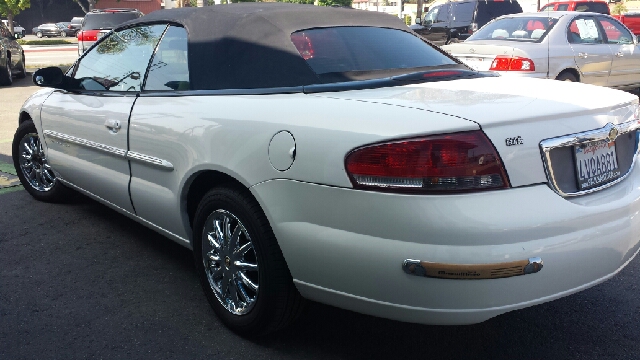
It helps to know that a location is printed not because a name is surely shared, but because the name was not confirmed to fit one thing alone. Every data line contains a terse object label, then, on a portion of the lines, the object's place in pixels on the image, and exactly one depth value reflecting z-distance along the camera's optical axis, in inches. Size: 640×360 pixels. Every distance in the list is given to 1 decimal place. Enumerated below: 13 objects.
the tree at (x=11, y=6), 1258.0
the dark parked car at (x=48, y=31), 1796.3
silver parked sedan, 335.3
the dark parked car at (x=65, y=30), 1826.8
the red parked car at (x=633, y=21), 949.8
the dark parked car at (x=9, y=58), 573.3
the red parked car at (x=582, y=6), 784.0
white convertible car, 91.1
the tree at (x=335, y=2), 1777.6
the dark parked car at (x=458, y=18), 599.2
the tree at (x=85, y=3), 2192.9
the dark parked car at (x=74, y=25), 1826.0
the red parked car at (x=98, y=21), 654.5
